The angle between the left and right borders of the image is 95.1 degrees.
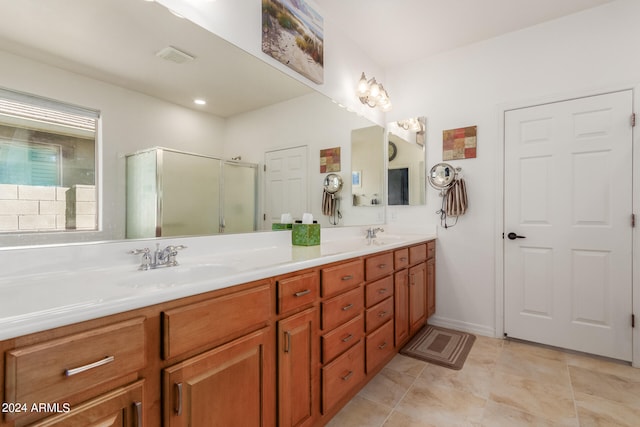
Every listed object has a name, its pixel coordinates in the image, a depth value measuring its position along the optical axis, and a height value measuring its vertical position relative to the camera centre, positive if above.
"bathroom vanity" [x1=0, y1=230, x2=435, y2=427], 0.62 -0.39
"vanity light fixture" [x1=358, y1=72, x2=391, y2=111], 2.75 +1.14
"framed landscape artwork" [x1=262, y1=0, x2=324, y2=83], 1.80 +1.19
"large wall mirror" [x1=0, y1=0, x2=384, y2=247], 0.99 +0.56
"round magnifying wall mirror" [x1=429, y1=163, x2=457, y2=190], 2.75 +0.35
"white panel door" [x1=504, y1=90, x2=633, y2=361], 2.16 -0.10
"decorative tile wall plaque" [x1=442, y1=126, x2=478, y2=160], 2.70 +0.65
